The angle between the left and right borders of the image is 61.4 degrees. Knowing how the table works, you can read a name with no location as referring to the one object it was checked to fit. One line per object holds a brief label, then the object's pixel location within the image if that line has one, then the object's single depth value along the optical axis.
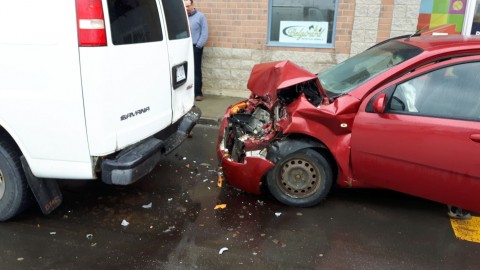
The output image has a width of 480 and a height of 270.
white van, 2.82
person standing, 7.51
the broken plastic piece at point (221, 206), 3.93
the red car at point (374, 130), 3.30
